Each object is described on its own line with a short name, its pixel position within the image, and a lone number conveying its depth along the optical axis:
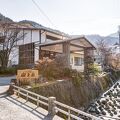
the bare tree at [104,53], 19.40
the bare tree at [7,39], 13.46
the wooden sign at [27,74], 7.82
